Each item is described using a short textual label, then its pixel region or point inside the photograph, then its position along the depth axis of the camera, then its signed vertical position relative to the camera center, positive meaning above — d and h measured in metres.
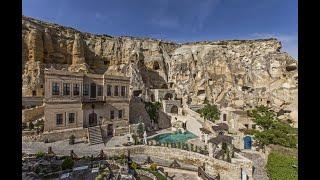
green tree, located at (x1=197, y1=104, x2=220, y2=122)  25.89 -4.18
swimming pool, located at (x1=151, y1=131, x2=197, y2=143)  20.20 -6.89
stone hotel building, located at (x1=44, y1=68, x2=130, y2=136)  16.31 -1.49
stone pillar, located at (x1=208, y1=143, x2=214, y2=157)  12.91 -5.33
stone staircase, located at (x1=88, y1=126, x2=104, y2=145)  16.56 -5.28
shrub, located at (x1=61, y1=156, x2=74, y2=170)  10.70 -5.44
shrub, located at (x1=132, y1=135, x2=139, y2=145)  16.05 -5.52
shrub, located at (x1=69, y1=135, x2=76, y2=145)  15.67 -5.31
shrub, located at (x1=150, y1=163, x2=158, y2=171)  11.75 -6.20
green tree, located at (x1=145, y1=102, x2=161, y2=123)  25.37 -3.56
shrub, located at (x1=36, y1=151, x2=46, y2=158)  12.05 -5.36
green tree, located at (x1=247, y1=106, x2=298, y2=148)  14.53 -4.63
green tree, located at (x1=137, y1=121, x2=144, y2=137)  19.19 -5.21
